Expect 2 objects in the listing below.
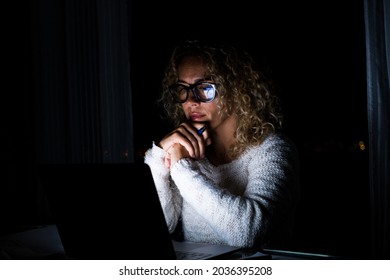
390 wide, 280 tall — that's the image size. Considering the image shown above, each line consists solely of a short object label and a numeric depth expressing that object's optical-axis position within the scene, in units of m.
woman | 1.63
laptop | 1.12
